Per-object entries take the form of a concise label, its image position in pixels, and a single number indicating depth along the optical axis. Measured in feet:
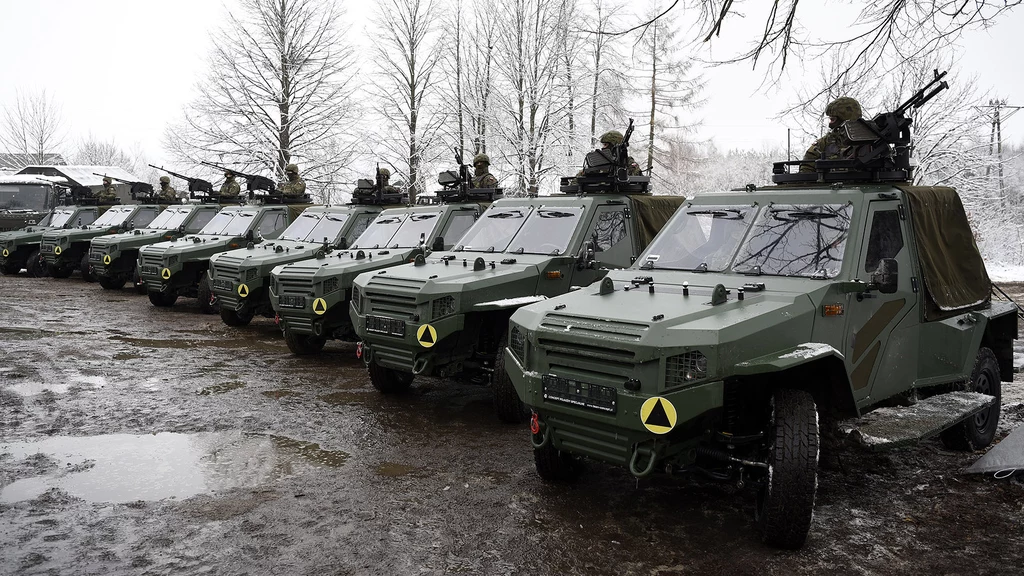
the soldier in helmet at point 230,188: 58.85
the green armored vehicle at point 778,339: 14.17
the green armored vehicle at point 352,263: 31.30
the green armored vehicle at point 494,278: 23.70
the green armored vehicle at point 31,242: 68.49
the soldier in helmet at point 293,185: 51.44
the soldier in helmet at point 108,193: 73.05
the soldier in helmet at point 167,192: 66.95
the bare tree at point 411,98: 77.00
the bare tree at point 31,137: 144.36
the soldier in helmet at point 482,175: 39.34
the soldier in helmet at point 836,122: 22.79
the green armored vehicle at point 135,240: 55.21
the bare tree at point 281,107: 81.46
